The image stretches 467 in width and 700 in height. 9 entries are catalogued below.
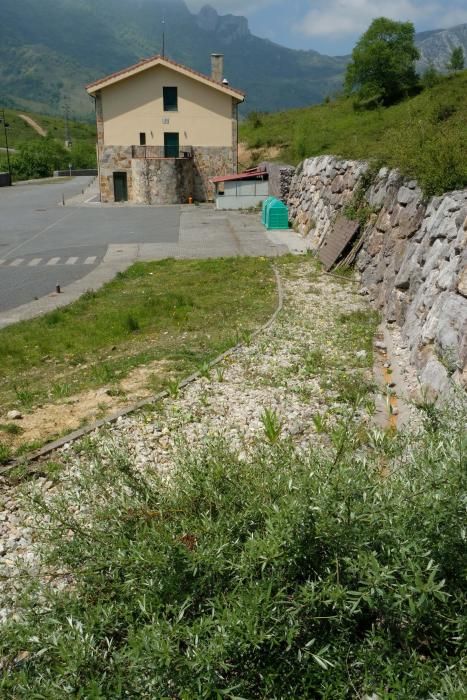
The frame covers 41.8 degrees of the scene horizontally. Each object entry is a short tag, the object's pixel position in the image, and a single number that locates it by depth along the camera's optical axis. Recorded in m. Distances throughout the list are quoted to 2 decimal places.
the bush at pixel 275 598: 3.26
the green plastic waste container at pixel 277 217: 28.78
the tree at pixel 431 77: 34.75
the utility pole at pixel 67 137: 97.47
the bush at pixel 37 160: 72.19
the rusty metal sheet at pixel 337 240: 18.48
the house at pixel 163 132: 42.03
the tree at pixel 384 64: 40.34
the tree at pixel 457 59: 44.65
